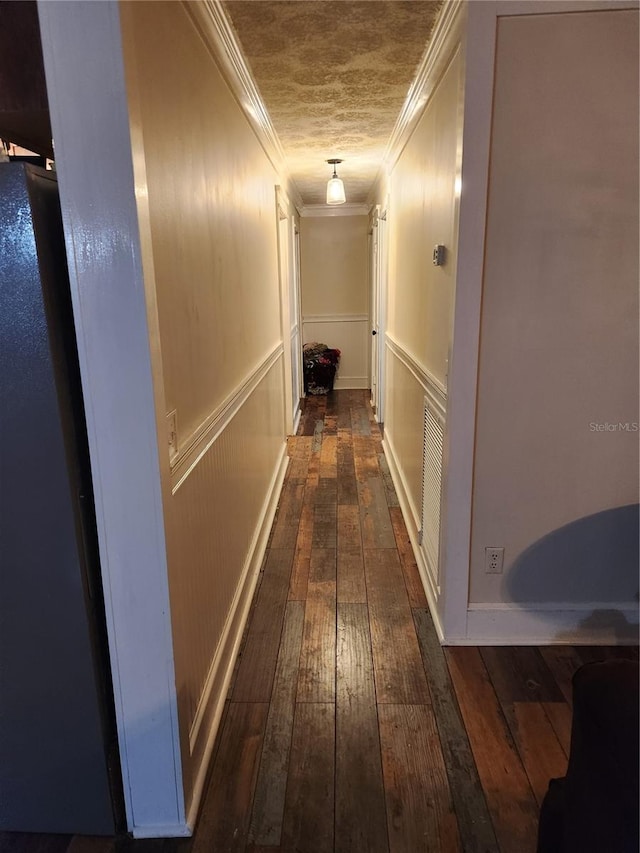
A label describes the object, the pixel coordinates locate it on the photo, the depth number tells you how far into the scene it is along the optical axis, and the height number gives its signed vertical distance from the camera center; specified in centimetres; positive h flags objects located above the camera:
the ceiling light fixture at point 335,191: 399 +76
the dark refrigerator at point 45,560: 108 -58
